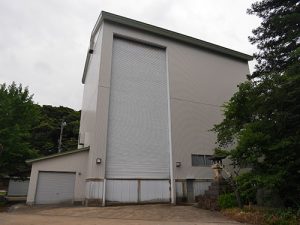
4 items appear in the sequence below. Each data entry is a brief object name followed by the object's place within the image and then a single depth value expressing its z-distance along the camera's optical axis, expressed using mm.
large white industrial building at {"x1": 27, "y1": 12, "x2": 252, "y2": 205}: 14633
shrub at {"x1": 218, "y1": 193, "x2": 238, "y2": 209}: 11461
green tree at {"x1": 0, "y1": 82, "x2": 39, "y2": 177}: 15867
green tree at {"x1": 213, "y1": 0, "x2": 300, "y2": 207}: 9484
